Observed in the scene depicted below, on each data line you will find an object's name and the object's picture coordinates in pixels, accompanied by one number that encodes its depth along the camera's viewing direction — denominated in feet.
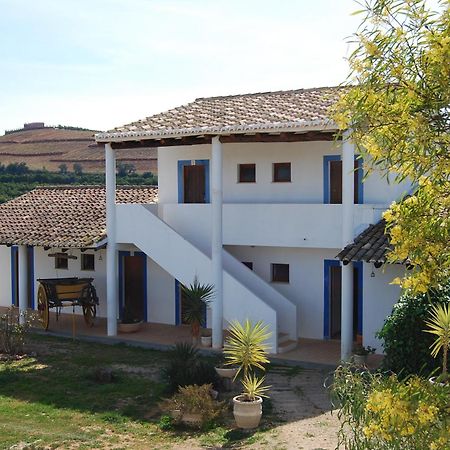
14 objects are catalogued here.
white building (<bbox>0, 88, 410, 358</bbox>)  53.11
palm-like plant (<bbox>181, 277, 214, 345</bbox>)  55.88
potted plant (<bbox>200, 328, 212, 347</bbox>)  57.37
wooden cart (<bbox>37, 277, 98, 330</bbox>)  62.90
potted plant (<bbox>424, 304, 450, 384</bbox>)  22.05
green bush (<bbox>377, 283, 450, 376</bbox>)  40.75
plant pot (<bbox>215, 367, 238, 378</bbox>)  44.83
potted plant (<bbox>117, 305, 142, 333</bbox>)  63.77
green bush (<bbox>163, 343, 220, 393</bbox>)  42.63
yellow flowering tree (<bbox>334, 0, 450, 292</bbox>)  15.33
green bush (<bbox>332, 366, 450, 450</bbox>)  15.72
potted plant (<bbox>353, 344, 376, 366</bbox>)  49.21
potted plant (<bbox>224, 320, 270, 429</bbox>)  36.86
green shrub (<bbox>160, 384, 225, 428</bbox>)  37.61
